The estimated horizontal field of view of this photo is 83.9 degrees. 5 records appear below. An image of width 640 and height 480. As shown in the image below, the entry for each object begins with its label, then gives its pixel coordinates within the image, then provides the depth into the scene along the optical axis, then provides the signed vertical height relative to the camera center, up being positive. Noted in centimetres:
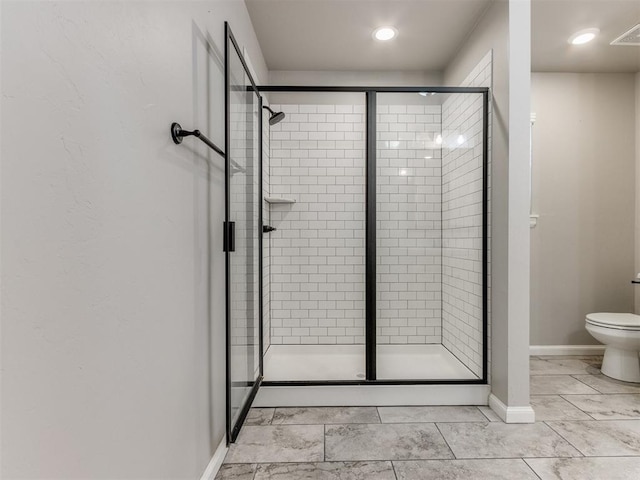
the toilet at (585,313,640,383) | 256 -76
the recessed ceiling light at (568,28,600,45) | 262 +153
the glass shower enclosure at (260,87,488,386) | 234 -1
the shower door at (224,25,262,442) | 152 +2
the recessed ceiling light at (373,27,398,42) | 258 +152
